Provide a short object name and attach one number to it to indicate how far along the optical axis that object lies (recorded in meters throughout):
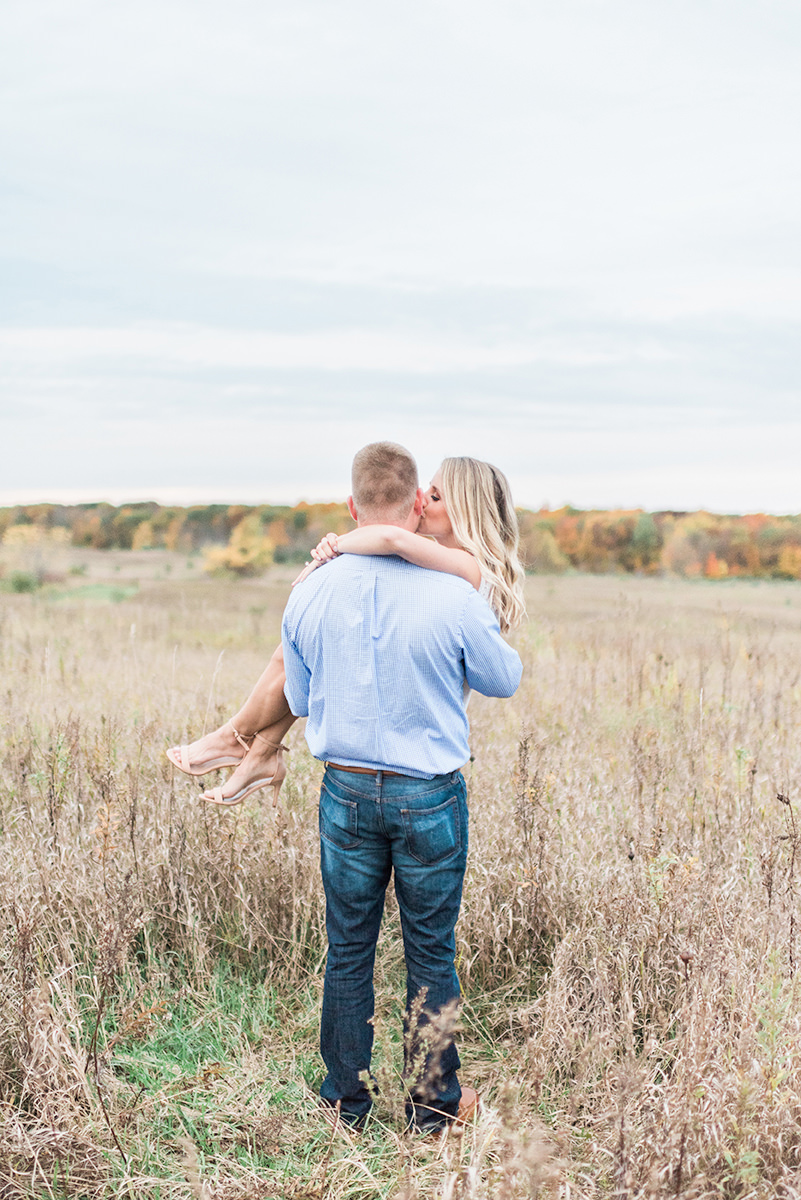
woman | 2.51
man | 2.50
